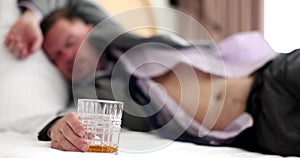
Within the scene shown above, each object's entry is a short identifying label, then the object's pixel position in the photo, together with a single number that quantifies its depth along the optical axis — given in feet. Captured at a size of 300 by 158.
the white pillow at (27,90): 3.75
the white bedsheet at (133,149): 2.42
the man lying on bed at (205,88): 3.42
